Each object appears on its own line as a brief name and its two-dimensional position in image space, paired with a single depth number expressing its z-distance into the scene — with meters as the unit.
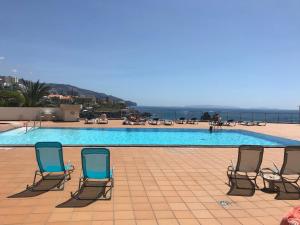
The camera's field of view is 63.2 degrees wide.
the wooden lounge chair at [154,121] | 17.23
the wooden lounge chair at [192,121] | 18.32
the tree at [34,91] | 21.40
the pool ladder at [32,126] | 13.46
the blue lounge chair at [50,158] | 4.65
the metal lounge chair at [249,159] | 4.89
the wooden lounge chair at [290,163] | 4.72
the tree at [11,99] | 20.22
